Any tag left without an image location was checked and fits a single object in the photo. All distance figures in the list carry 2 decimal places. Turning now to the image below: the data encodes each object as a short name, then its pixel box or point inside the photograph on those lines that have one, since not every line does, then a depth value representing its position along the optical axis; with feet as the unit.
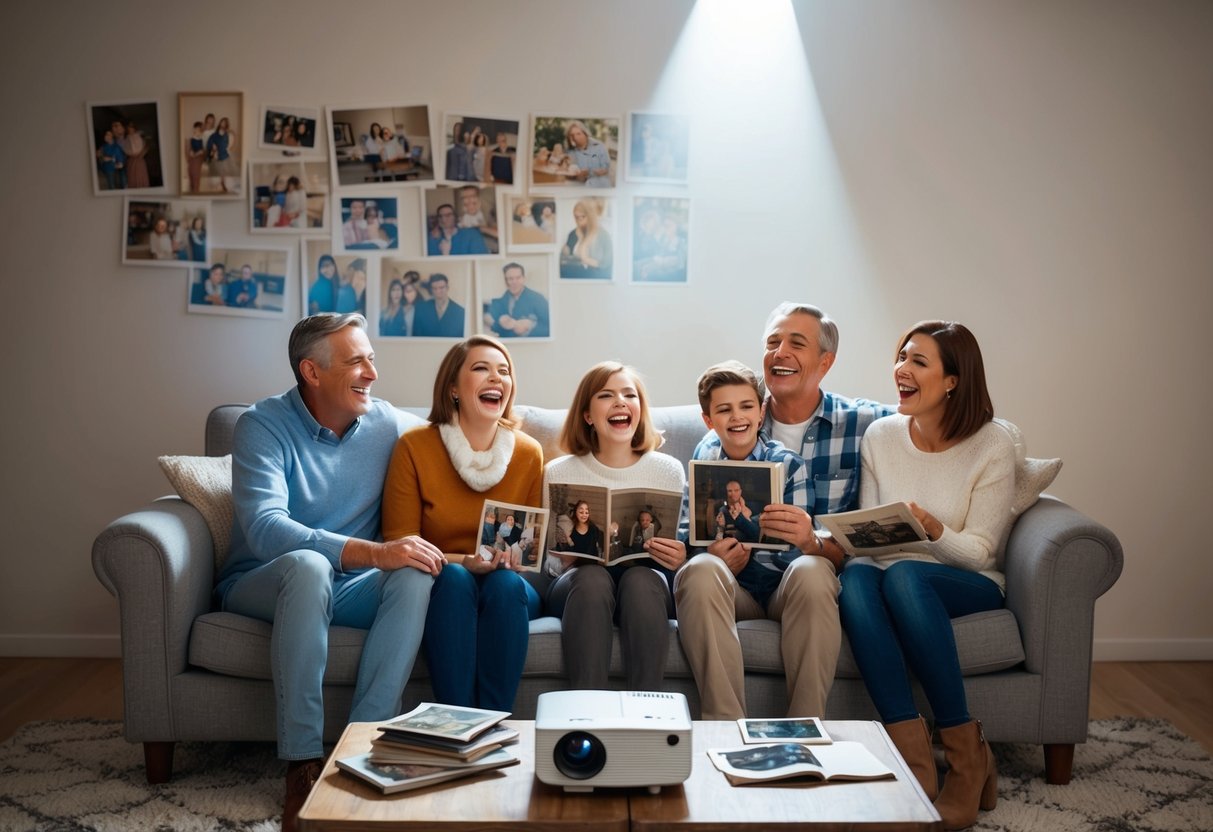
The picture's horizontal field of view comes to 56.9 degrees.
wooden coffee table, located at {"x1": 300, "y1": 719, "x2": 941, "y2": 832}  5.38
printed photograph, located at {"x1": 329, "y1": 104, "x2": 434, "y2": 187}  12.03
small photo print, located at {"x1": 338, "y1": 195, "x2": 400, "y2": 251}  12.09
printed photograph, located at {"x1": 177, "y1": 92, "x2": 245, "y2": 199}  11.98
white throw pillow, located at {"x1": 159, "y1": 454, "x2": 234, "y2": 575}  9.38
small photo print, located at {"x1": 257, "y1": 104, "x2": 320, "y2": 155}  12.00
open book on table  5.83
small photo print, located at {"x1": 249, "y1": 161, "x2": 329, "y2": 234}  12.07
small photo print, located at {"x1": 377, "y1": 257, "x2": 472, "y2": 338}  12.15
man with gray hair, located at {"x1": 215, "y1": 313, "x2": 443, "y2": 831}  8.16
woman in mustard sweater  9.41
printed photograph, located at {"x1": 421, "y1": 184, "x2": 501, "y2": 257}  12.11
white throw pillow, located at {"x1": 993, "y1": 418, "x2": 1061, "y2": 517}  9.46
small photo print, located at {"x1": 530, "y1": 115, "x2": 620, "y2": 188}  12.09
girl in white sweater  8.58
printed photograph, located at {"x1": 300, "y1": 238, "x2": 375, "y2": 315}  12.12
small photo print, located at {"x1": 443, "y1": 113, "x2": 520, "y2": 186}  12.05
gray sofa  8.54
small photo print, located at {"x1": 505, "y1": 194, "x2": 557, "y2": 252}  12.14
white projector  5.67
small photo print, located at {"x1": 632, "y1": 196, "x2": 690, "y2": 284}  12.18
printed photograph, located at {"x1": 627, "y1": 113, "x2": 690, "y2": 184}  12.12
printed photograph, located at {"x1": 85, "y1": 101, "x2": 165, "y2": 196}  12.01
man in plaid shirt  8.55
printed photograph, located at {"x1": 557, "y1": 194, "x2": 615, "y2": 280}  12.16
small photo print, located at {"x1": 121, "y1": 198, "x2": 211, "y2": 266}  12.08
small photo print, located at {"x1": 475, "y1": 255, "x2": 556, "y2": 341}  12.17
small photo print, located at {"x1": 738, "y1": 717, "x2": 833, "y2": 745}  6.38
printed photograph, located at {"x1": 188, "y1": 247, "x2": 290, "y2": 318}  12.12
